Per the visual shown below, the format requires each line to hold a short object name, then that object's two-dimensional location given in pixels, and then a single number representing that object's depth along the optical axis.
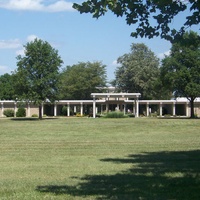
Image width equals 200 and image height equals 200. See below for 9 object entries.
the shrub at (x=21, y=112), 69.44
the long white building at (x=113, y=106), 69.56
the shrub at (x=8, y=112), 71.94
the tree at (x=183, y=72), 55.28
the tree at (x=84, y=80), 84.31
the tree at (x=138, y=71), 83.62
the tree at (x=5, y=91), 86.53
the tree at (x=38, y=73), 54.66
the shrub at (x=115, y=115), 56.41
